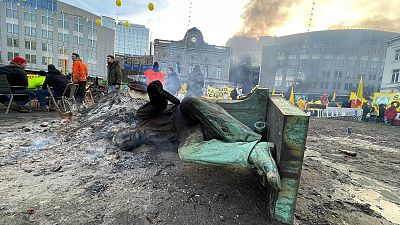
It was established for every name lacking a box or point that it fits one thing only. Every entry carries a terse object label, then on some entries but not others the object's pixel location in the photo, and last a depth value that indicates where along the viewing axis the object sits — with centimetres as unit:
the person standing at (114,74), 832
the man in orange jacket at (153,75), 712
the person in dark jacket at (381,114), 1443
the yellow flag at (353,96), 1781
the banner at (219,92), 1867
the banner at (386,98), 1456
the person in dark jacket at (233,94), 1700
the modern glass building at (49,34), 4309
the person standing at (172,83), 684
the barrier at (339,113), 1596
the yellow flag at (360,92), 1742
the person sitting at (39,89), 807
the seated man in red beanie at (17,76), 721
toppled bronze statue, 188
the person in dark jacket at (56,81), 779
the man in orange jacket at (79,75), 754
